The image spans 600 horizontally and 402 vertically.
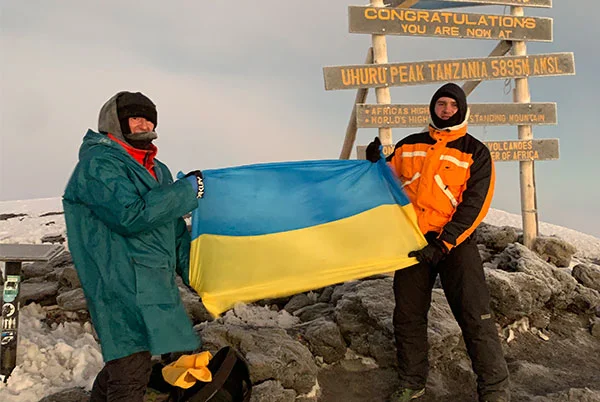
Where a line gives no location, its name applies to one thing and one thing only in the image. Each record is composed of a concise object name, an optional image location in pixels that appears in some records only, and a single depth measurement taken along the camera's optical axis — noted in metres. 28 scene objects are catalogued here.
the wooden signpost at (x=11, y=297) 4.50
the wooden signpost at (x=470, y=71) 8.52
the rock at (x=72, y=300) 6.27
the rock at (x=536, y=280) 6.96
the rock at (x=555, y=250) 9.14
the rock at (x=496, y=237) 9.40
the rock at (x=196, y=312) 6.23
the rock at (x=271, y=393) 4.14
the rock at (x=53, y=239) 10.70
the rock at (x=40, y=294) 6.77
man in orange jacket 4.02
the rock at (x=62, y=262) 8.20
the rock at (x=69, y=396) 3.94
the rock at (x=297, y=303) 6.84
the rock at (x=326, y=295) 7.01
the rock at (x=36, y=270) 7.88
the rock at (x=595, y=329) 6.82
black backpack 2.98
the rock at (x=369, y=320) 5.44
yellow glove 3.00
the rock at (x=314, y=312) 6.33
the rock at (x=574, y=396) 4.52
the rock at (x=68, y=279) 7.03
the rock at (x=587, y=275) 8.01
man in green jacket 2.75
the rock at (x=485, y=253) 8.87
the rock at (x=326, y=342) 5.37
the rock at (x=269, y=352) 4.45
